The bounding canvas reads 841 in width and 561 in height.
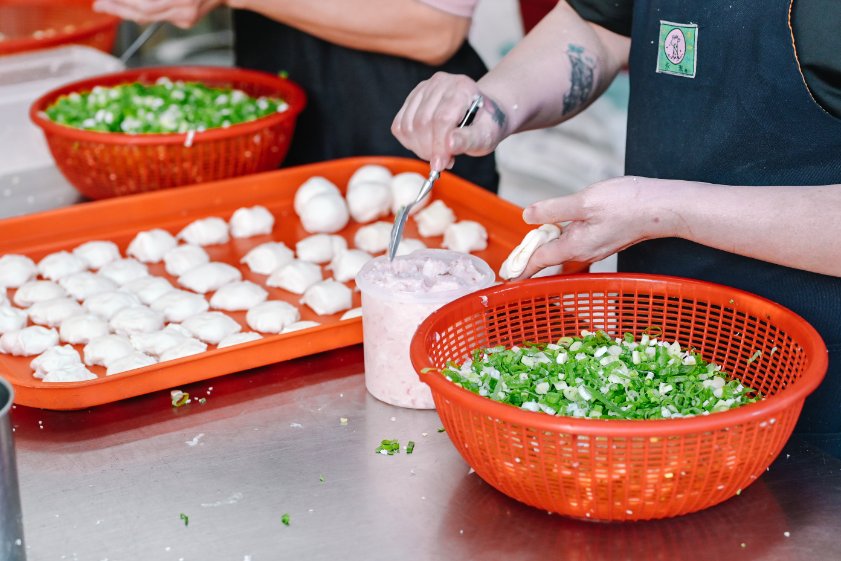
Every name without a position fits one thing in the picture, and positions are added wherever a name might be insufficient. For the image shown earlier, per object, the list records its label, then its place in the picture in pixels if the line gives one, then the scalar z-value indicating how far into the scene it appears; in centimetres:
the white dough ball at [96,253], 209
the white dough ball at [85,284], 196
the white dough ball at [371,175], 239
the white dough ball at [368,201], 229
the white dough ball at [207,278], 200
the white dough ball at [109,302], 190
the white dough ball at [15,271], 198
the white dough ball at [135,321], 182
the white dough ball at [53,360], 164
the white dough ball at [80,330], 178
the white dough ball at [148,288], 197
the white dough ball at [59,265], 202
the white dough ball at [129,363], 164
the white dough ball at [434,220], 223
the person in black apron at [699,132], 144
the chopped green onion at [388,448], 144
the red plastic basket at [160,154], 224
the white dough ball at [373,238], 222
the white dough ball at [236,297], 194
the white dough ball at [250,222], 223
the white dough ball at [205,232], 219
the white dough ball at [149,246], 212
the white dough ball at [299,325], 177
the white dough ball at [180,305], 190
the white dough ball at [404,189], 232
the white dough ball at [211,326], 181
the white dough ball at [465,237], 213
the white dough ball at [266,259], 209
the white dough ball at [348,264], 205
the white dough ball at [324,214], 222
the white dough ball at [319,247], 215
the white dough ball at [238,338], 173
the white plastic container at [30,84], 266
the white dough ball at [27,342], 173
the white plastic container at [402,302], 149
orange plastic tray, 166
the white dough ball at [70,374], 160
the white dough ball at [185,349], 170
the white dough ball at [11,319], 180
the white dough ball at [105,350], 170
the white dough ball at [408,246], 211
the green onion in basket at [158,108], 234
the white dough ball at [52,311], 185
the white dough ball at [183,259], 207
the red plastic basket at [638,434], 113
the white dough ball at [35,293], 193
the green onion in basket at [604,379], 127
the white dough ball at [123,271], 204
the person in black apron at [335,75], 244
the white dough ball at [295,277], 200
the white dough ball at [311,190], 229
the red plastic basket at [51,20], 333
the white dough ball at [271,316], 185
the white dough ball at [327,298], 191
